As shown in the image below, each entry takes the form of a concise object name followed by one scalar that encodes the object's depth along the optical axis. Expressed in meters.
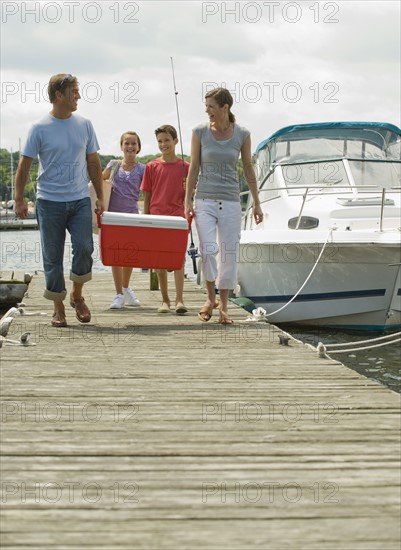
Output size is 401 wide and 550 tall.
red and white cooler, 13.48
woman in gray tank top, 13.00
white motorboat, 21.21
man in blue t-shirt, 12.17
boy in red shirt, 14.72
